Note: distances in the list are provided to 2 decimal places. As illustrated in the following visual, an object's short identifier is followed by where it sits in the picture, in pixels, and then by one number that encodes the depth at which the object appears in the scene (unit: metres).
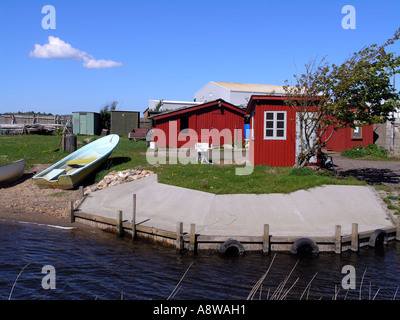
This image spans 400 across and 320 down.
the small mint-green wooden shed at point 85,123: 41.72
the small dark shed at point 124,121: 40.62
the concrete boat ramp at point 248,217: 11.91
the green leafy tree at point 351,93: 16.78
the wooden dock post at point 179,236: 11.84
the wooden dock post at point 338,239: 11.93
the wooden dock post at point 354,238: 12.23
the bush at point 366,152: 27.08
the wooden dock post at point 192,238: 11.72
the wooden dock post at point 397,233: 13.34
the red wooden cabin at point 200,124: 30.80
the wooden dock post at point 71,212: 14.91
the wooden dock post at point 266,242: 11.72
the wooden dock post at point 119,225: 13.37
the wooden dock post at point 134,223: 13.03
